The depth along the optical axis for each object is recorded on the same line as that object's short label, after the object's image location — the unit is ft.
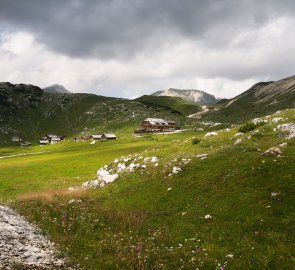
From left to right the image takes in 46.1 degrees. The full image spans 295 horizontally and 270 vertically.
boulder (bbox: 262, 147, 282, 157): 100.13
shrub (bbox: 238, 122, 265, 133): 152.35
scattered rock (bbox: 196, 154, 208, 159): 124.67
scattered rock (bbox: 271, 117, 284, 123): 150.59
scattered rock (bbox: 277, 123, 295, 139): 119.26
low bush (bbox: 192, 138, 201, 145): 158.01
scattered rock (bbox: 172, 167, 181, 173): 118.60
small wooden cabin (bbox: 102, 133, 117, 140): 609.42
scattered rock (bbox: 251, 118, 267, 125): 159.61
